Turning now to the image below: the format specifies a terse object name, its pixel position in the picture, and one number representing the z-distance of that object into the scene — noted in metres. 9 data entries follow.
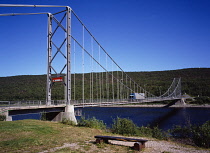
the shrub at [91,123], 15.07
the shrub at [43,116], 20.47
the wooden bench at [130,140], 8.29
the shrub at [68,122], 16.51
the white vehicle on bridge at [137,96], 64.22
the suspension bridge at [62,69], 20.83
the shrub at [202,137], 12.18
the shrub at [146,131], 17.81
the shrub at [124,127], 14.45
